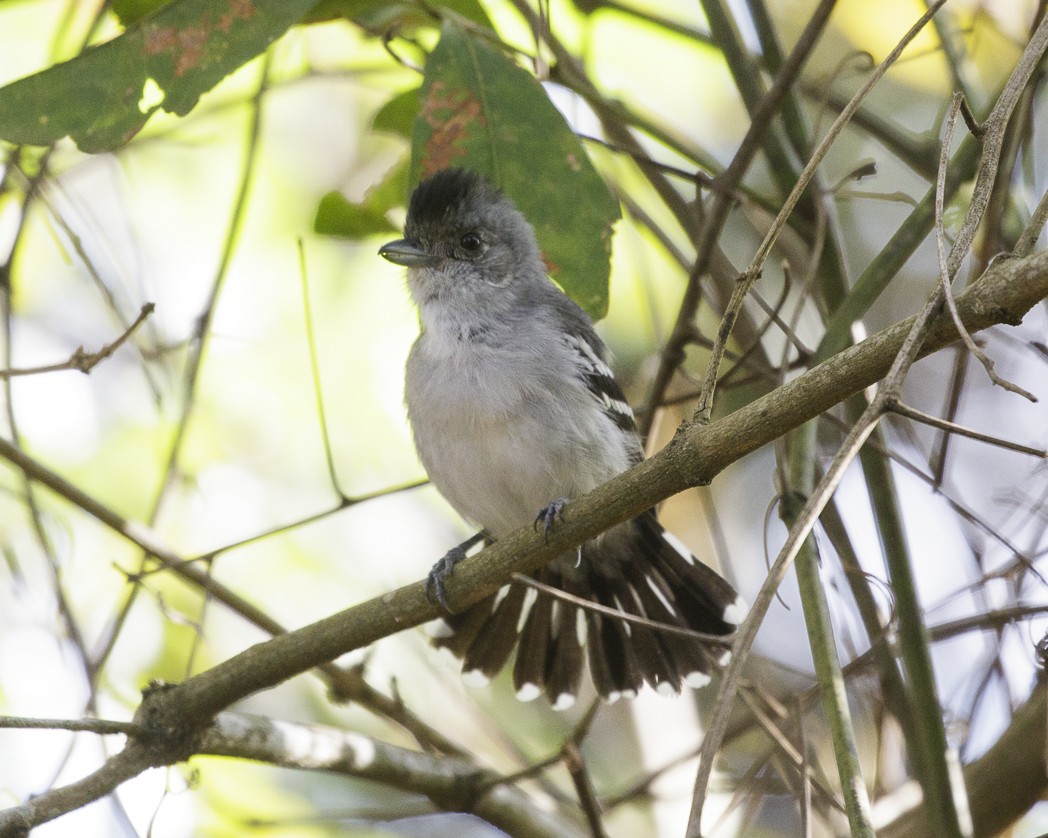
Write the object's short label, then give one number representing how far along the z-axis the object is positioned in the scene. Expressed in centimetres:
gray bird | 826
